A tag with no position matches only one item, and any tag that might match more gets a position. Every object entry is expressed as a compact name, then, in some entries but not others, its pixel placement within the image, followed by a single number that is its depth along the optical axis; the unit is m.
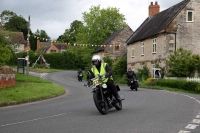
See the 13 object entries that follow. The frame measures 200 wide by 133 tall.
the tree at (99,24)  68.44
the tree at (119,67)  49.94
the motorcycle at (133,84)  25.35
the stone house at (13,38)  26.66
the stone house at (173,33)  36.31
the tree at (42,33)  134.07
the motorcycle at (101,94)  10.48
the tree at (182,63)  31.92
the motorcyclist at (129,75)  25.60
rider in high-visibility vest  10.95
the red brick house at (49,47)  116.88
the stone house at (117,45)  60.23
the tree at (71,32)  112.49
